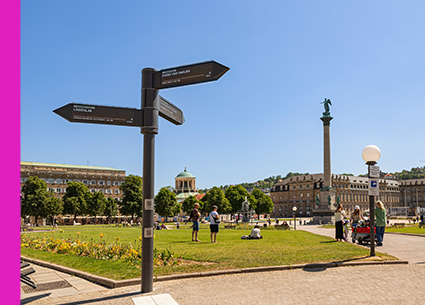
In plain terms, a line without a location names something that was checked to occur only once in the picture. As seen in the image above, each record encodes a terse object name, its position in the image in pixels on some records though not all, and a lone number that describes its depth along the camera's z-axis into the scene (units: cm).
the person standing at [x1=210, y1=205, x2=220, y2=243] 1642
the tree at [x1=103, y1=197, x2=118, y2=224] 8019
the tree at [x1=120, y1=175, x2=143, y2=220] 6850
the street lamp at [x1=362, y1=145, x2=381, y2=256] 1205
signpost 718
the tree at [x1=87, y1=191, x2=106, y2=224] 7619
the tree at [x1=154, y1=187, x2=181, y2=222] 8062
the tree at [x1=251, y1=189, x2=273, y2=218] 10381
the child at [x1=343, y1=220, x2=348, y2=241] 1911
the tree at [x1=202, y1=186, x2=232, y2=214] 8750
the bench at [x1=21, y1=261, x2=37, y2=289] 686
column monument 6044
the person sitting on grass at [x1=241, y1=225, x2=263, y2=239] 1853
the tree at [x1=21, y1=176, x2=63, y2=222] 6450
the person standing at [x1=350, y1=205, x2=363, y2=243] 1791
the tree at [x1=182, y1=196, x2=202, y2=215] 10548
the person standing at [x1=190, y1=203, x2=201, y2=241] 1702
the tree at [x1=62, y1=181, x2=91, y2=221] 7219
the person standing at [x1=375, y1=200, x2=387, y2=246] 1579
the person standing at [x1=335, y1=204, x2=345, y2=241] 1769
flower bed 1011
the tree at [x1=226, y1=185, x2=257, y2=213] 9106
